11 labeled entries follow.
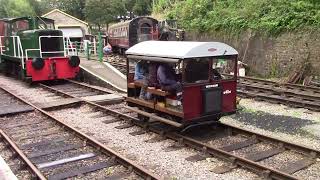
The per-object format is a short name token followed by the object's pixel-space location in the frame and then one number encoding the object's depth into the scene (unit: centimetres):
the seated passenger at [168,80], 662
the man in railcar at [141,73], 764
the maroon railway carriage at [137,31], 2267
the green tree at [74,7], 5540
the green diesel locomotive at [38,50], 1330
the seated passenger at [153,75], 718
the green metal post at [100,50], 1669
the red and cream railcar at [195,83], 645
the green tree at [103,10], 4363
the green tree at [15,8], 6670
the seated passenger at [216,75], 684
